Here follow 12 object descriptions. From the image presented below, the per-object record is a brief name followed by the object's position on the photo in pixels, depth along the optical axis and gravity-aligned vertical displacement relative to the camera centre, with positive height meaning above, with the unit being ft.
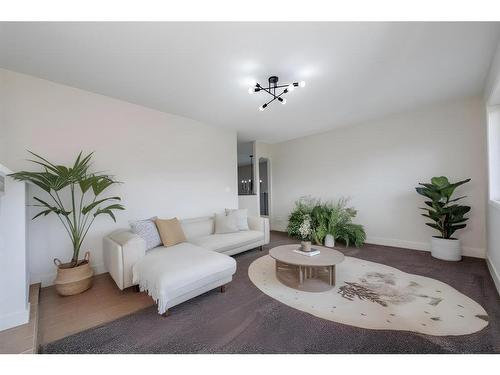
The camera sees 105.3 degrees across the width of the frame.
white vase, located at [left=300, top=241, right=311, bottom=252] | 8.36 -2.57
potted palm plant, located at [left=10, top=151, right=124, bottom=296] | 6.66 -0.72
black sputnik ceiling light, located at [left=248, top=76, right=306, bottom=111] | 7.75 +4.50
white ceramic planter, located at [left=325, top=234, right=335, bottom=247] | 13.46 -3.77
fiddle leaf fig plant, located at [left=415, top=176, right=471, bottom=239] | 10.04 -1.11
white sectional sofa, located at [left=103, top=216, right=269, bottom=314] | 5.97 -2.78
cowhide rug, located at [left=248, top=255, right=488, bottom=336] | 5.42 -3.92
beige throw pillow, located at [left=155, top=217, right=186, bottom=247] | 8.86 -2.06
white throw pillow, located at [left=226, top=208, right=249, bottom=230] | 12.28 -1.96
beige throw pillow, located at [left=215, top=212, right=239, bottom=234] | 11.73 -2.17
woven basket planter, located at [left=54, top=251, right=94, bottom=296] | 7.01 -3.35
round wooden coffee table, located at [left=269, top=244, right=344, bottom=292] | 7.42 -3.63
